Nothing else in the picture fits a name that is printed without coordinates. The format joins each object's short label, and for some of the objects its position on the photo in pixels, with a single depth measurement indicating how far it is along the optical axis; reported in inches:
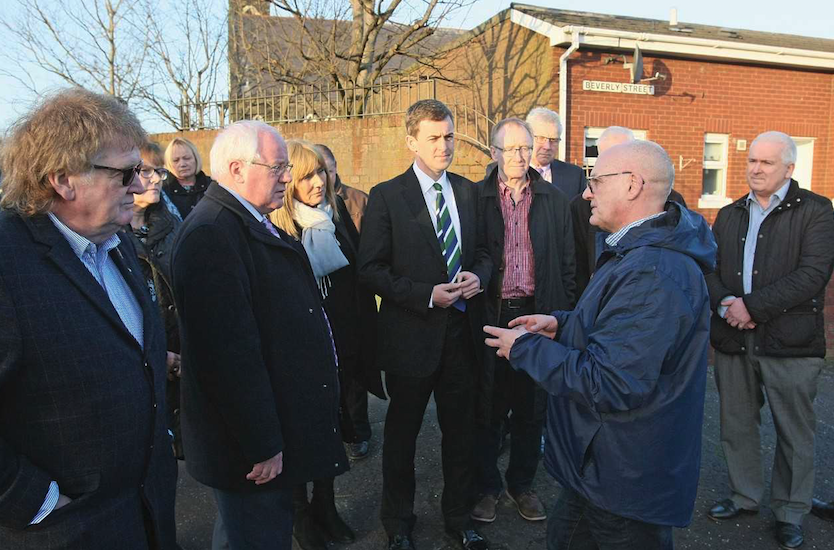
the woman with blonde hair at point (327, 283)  126.3
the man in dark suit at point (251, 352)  78.8
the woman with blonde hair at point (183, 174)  197.3
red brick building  442.9
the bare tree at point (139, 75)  577.9
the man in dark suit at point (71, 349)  58.0
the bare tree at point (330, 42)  481.1
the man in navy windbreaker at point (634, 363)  76.2
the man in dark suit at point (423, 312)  123.3
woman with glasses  123.0
